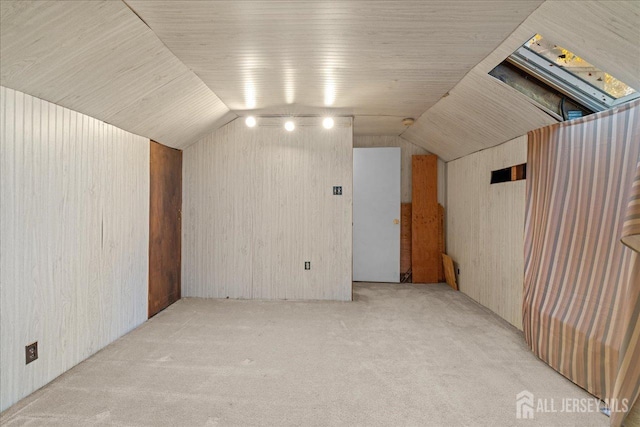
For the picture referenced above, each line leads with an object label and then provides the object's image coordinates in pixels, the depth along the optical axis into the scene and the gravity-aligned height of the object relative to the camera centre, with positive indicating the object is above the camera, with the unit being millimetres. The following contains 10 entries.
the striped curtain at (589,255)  1991 -292
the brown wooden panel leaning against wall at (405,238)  6027 -392
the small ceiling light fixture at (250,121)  4602 +1312
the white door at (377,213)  5922 +57
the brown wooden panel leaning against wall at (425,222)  5938 -102
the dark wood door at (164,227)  4078 -139
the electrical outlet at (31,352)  2311 -947
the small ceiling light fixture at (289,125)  4590 +1251
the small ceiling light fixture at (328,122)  4555 +1277
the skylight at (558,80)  2701 +1150
